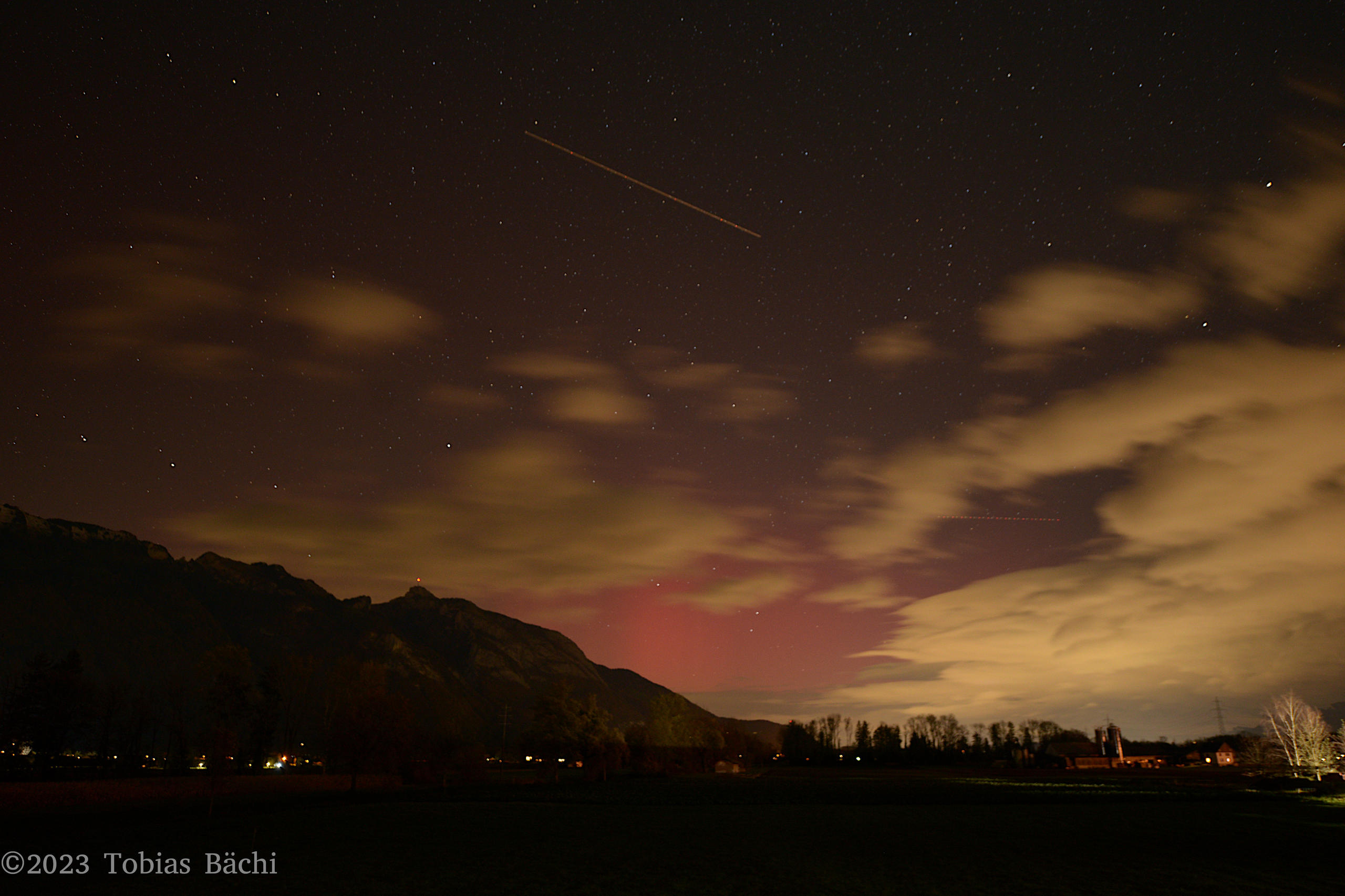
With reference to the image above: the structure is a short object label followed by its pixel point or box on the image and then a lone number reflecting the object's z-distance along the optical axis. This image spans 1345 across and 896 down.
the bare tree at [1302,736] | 97.88
